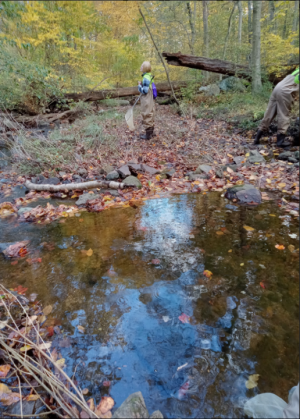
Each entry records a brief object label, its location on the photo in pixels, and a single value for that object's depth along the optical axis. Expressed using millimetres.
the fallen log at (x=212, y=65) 9788
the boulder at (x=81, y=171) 5652
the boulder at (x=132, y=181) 4982
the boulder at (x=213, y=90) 11266
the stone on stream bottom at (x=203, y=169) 5254
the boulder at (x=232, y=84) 10445
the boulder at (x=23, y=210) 4211
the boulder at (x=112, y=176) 5322
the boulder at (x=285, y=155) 5355
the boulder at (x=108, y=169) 5562
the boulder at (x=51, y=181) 5375
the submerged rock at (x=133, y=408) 1327
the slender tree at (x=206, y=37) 10972
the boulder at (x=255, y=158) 5505
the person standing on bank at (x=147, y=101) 7312
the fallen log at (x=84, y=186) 4977
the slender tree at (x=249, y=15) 13900
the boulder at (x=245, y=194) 3984
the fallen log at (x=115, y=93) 11406
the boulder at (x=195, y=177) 5121
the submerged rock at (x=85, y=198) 4488
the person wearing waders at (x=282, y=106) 5281
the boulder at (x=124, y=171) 5273
